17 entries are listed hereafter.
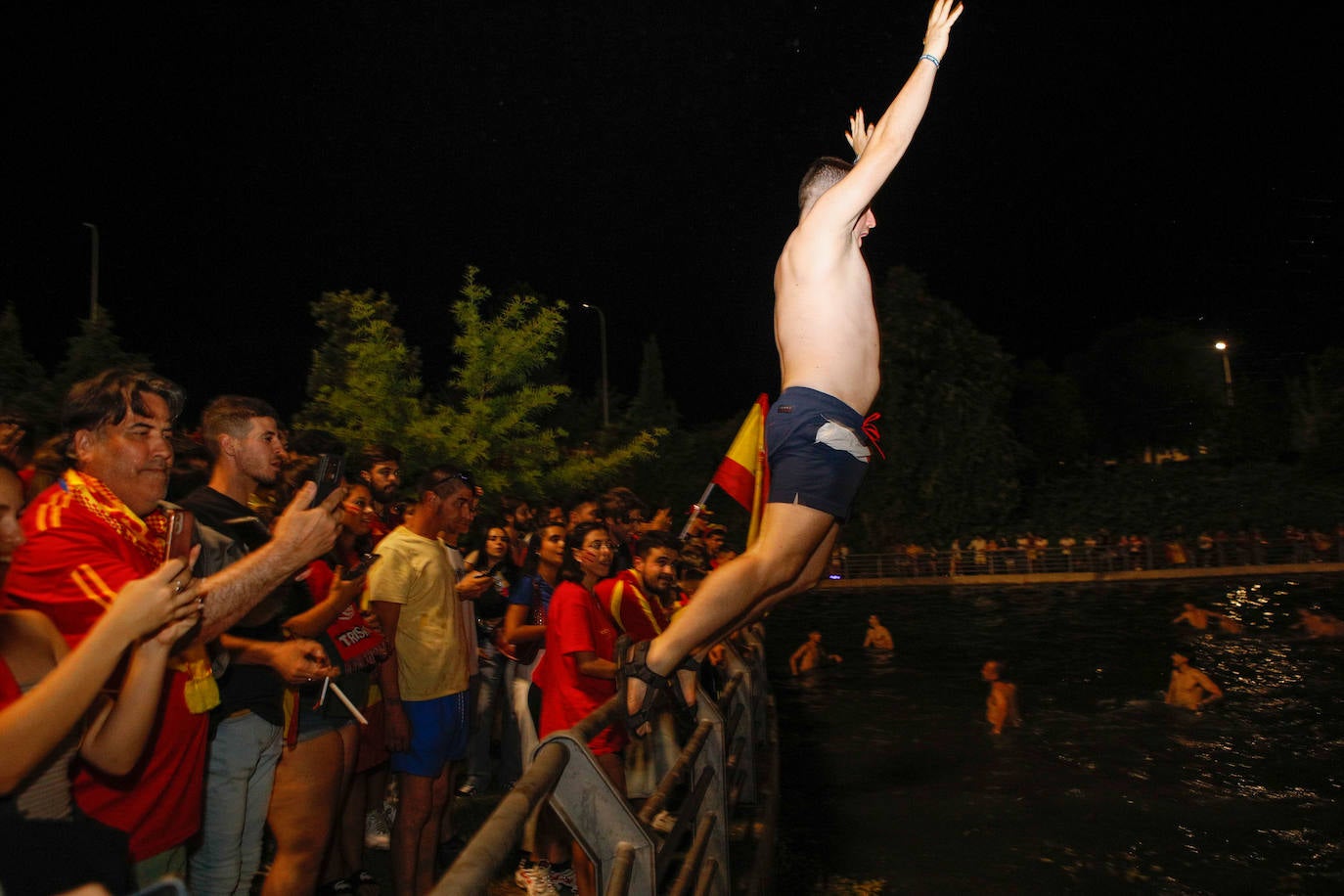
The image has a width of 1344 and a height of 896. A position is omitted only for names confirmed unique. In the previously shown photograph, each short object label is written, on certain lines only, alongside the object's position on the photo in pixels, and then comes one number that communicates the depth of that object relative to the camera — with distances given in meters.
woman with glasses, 4.41
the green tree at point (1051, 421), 52.72
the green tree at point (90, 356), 14.30
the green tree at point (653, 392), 50.78
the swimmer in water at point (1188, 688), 10.51
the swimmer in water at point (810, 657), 14.33
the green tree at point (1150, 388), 55.03
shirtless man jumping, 3.43
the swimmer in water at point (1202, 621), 16.33
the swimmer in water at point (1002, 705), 9.62
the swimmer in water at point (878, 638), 16.16
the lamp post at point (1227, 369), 55.75
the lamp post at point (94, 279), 18.41
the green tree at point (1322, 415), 41.00
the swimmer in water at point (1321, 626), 15.47
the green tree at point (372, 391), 20.59
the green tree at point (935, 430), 36.53
